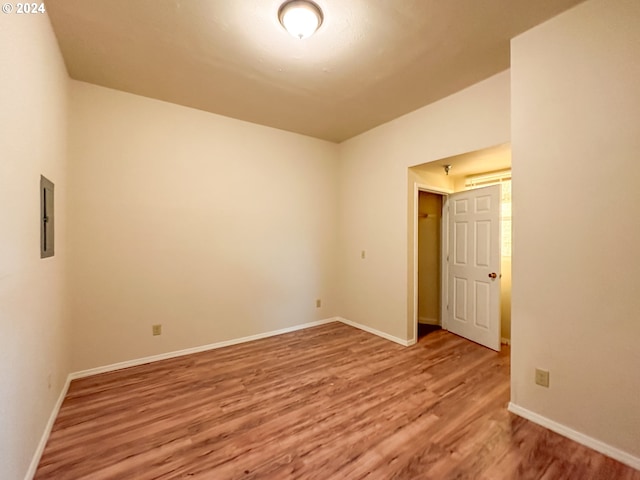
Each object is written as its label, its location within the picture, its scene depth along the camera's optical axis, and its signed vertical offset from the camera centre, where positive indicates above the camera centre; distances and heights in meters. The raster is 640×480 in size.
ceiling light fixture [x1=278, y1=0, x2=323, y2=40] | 1.76 +1.44
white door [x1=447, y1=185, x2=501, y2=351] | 3.38 -0.35
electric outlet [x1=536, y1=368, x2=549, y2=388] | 1.98 -0.99
